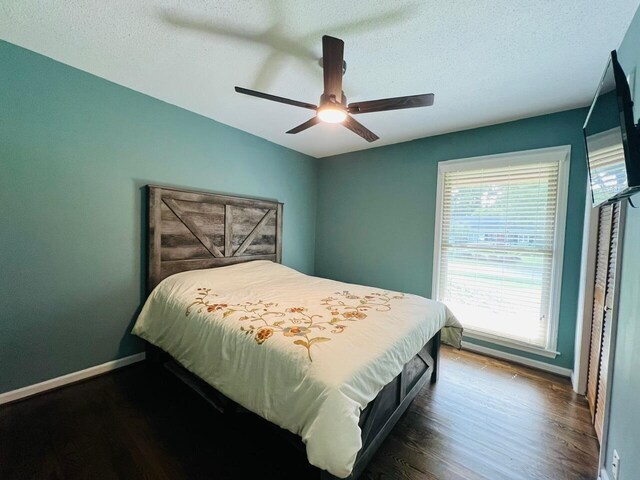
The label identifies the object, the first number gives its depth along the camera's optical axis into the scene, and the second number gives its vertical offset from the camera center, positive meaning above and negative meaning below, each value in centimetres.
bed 120 -64
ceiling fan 148 +87
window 252 -8
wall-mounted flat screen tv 100 +44
